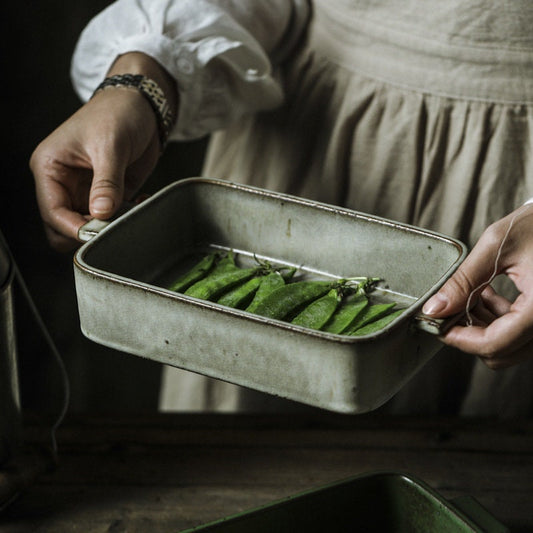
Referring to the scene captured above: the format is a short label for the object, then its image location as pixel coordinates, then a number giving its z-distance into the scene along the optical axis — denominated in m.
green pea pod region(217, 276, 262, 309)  1.11
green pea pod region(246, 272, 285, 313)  1.10
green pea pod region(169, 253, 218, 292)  1.13
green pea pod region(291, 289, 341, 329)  1.08
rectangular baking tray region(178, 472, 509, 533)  1.07
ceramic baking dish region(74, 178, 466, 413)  0.99
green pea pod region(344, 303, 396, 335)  1.08
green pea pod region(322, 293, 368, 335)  1.08
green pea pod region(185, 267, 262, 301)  1.10
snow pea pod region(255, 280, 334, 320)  1.09
